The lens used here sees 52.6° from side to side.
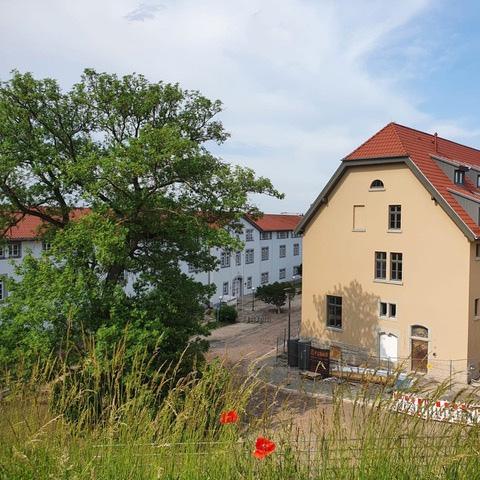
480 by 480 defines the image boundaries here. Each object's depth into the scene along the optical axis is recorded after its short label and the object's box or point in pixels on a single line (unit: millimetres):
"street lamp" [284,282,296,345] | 38244
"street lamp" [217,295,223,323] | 38625
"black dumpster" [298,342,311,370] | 23969
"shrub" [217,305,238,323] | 38688
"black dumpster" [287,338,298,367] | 25094
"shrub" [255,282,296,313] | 41781
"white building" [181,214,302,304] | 45931
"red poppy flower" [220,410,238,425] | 3619
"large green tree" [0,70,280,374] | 14875
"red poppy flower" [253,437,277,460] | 3118
